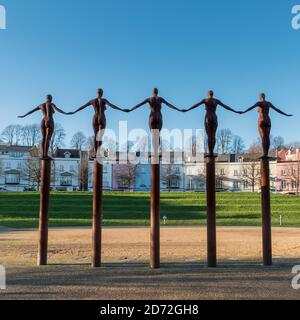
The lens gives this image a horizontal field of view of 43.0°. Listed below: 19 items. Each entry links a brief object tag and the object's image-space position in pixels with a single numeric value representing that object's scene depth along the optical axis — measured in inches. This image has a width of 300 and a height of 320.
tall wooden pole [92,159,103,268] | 331.9
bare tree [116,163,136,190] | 3228.3
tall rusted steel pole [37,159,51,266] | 339.6
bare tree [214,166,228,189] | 3437.5
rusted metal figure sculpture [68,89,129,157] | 342.3
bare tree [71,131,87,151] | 3759.8
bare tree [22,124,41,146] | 3466.0
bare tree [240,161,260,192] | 2817.4
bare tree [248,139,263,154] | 3065.5
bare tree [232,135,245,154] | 3892.7
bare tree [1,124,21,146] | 3745.1
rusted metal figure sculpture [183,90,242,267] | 334.6
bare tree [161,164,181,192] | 3223.4
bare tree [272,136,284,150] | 3922.2
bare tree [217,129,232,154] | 3408.0
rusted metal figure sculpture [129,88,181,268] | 325.4
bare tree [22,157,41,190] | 2850.1
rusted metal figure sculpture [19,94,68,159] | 353.7
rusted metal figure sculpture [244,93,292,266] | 346.9
